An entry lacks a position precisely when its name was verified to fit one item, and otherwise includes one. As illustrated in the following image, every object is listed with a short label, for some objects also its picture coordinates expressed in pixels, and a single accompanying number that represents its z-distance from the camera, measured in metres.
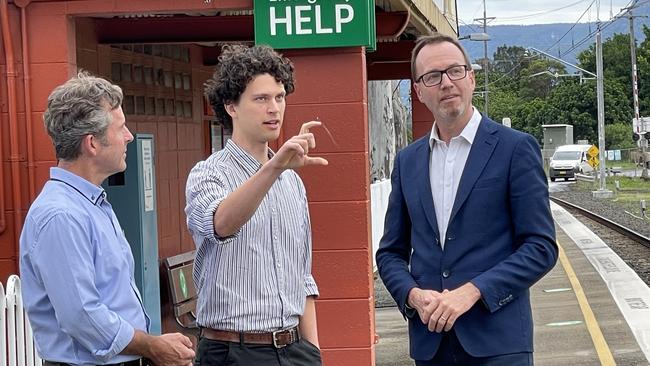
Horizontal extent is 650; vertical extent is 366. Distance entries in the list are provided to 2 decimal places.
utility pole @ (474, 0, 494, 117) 85.78
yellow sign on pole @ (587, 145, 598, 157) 44.52
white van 54.88
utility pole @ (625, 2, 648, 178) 49.41
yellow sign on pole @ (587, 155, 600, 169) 44.11
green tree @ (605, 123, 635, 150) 79.88
